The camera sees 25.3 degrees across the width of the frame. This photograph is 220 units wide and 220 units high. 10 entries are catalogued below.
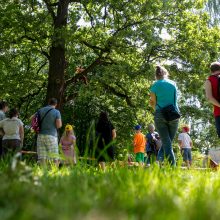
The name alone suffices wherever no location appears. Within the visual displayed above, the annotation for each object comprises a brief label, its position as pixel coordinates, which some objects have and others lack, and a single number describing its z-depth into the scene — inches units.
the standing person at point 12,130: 398.6
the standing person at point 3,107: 440.1
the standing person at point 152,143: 538.3
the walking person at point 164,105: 289.9
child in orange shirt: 546.6
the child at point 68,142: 487.4
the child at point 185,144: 612.1
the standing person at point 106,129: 403.9
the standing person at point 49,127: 384.2
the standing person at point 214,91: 283.7
